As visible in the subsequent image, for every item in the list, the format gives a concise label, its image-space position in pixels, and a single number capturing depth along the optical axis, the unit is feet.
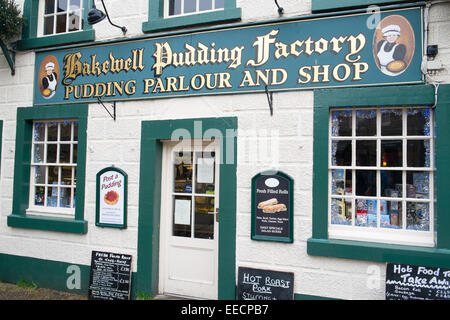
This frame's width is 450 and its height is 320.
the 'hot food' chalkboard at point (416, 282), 12.07
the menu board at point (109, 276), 16.37
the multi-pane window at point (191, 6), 16.43
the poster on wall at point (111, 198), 16.67
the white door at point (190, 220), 15.89
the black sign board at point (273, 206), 14.14
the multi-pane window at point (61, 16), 18.98
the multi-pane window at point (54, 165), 18.44
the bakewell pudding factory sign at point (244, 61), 13.21
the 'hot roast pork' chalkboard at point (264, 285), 13.93
